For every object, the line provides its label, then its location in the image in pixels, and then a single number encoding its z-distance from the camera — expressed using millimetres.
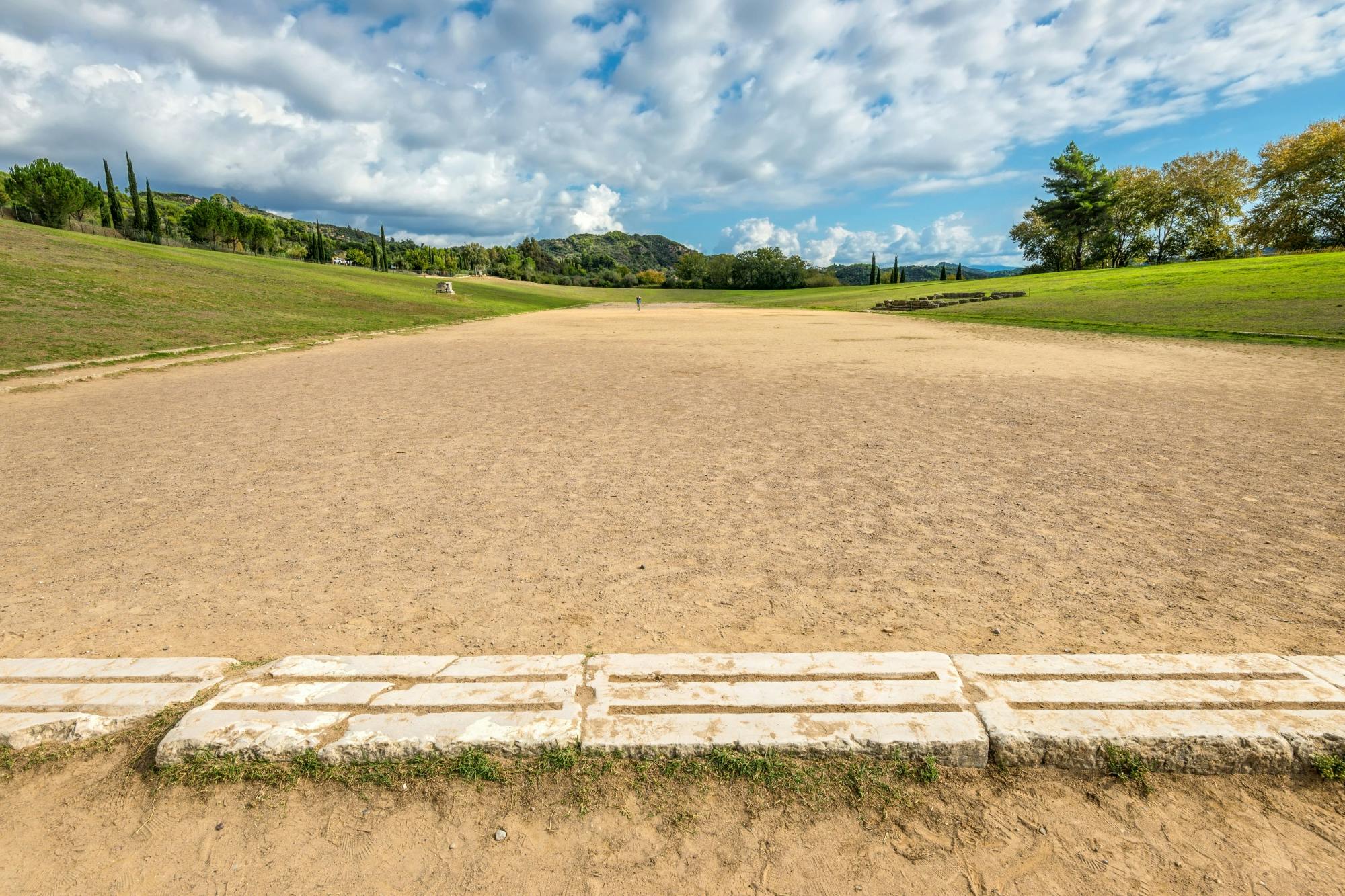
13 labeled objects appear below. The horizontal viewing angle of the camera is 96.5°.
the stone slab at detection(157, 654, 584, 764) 2174
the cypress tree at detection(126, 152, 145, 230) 51094
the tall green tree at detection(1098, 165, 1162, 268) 56969
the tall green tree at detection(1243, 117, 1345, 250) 43906
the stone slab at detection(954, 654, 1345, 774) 2135
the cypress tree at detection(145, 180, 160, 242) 51844
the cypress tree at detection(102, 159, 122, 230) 50781
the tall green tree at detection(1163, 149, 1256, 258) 53125
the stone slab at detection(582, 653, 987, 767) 2168
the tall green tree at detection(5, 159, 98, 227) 45719
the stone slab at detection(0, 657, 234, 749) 2268
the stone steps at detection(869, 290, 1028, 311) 36594
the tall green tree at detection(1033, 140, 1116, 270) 56156
